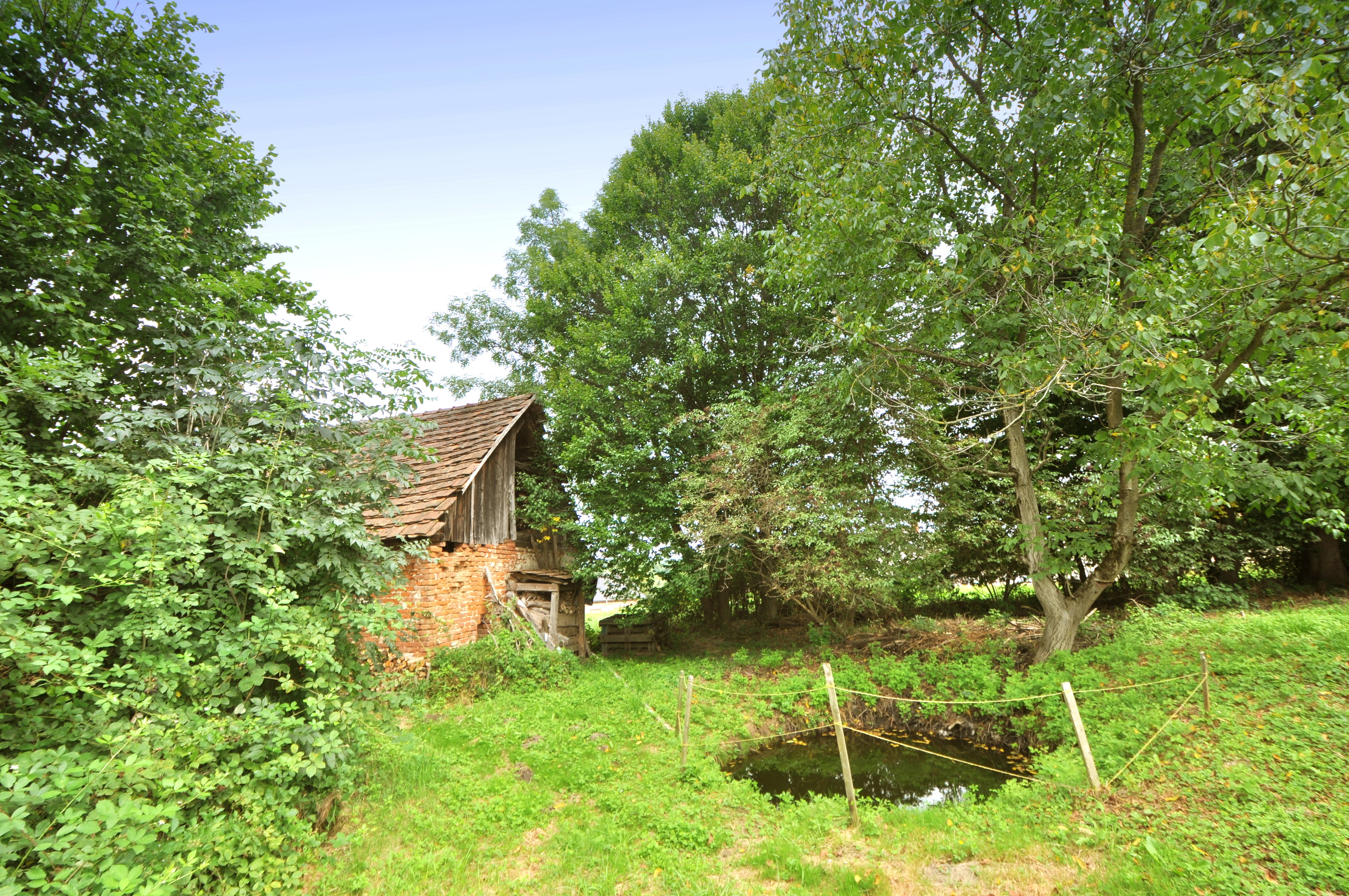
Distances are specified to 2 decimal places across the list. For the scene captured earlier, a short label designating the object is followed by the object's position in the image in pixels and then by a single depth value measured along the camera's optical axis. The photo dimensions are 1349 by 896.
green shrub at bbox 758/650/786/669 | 12.18
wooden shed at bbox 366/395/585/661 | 10.51
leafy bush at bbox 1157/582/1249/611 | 11.42
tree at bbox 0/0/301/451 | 5.32
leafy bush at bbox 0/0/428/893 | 3.54
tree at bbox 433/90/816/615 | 12.94
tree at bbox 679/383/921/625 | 10.83
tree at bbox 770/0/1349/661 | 5.70
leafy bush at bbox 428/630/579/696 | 9.76
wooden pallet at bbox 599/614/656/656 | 15.05
